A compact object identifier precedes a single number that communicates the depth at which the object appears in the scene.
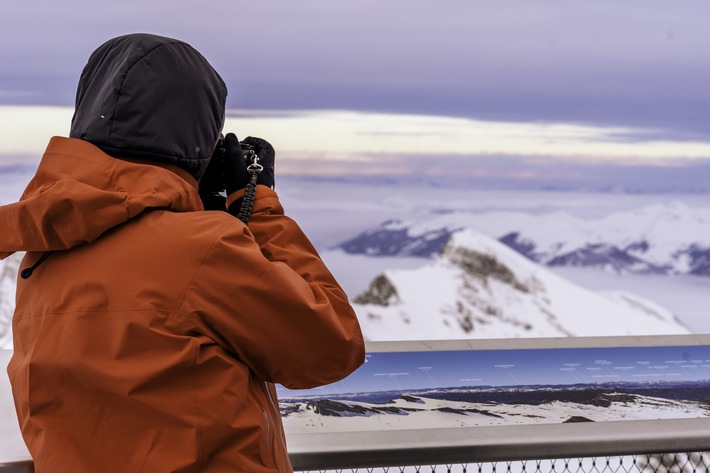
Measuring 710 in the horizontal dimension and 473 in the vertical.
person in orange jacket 2.96
